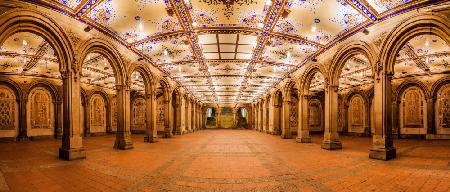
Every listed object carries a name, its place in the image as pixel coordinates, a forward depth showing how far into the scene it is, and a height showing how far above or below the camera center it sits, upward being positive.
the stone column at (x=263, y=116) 27.61 -1.70
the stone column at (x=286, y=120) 17.91 -1.34
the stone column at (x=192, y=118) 30.28 -1.97
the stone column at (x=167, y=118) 18.26 -1.11
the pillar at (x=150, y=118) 14.48 -0.87
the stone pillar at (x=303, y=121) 14.38 -1.16
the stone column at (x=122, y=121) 11.10 -0.80
